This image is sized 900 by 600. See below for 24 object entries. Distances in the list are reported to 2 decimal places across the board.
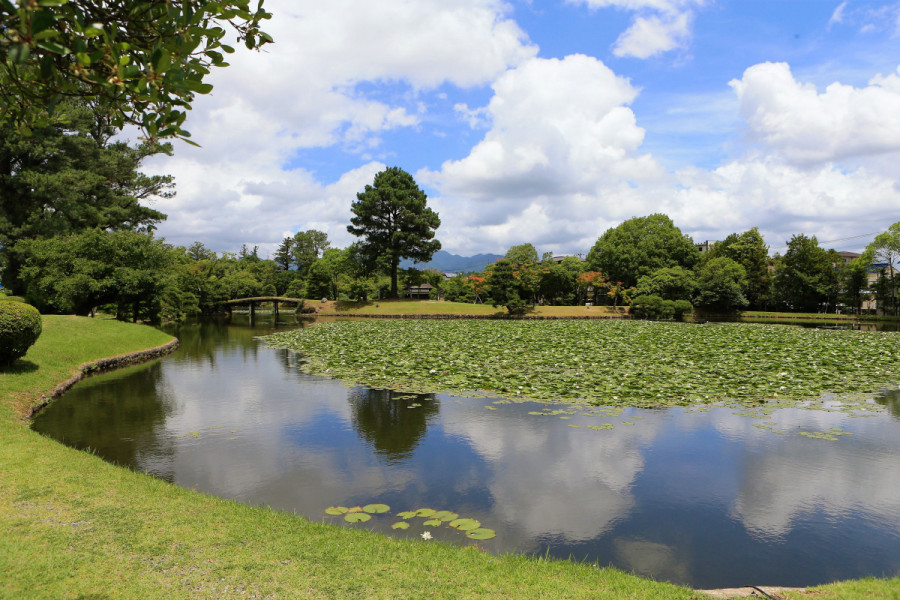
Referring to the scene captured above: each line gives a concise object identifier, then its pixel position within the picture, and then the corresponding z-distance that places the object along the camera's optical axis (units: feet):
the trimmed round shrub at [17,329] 41.29
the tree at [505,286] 164.76
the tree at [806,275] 173.06
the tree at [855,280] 164.25
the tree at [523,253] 289.94
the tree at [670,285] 173.78
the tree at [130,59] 9.43
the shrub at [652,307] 163.32
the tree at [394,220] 183.62
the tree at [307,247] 323.78
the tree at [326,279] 216.13
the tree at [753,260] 189.47
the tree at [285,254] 330.75
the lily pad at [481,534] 19.62
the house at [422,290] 340.06
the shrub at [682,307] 164.86
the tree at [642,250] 198.29
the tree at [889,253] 152.05
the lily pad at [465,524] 20.43
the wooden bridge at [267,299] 189.57
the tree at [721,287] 168.55
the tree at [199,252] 268.13
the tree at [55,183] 86.12
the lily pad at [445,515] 21.25
